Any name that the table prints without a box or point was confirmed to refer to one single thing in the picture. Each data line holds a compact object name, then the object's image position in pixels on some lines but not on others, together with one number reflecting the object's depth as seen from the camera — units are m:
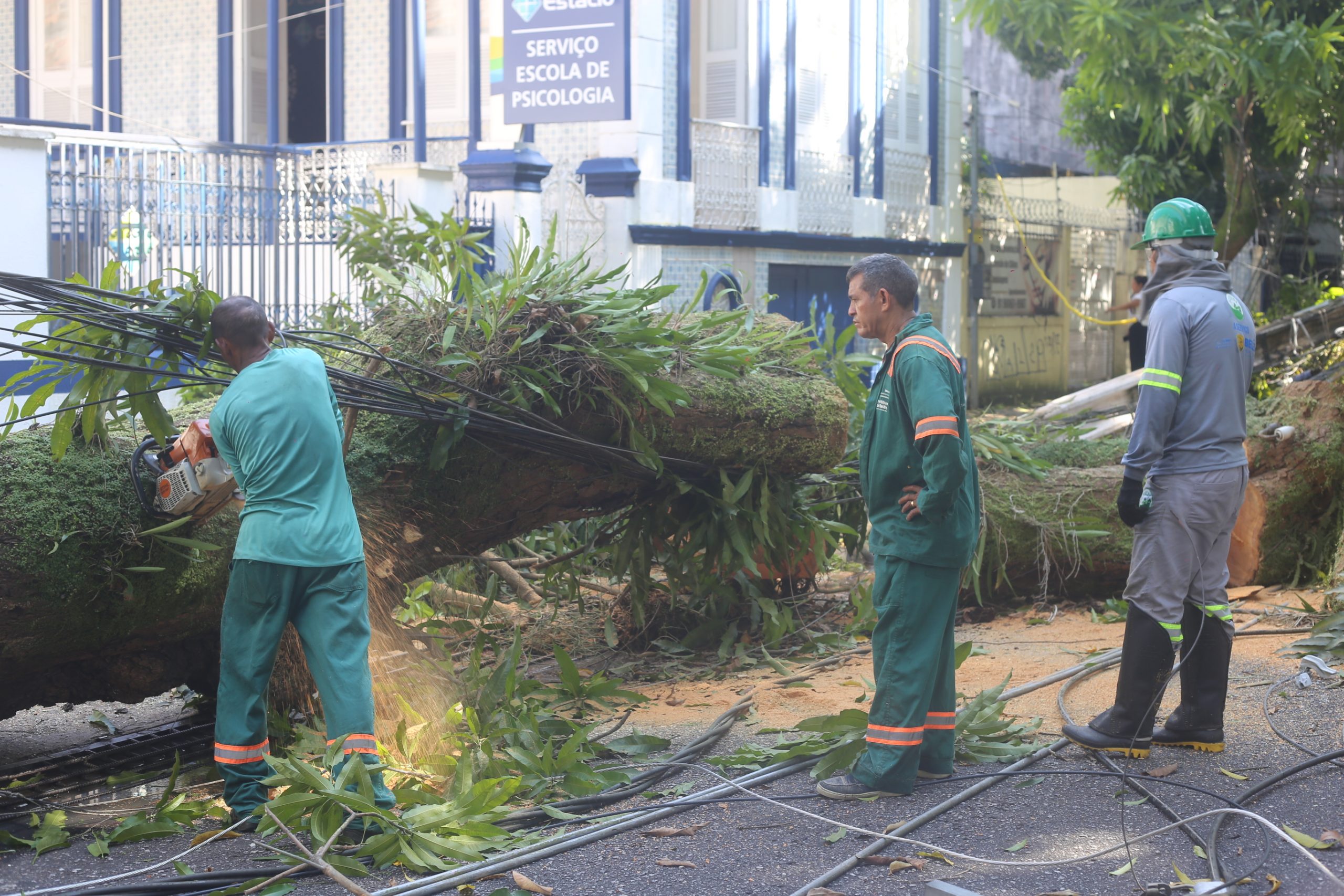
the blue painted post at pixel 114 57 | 16.34
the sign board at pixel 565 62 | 11.70
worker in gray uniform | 5.02
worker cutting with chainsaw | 4.52
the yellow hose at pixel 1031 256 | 19.52
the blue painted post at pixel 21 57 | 17.25
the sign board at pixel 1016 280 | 20.73
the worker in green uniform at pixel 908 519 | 4.62
